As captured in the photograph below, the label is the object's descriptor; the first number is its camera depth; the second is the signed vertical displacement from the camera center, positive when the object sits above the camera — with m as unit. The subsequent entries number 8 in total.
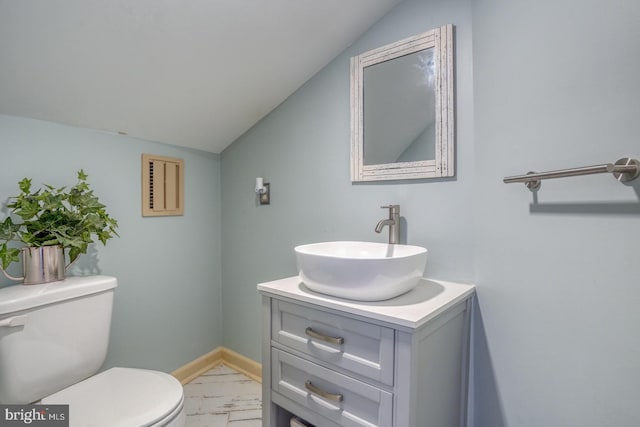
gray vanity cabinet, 0.84 -0.45
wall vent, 1.72 +0.16
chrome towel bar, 0.75 +0.11
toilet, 1.01 -0.55
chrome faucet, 1.30 -0.04
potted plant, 1.17 -0.05
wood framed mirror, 1.22 +0.45
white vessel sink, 0.92 -0.19
